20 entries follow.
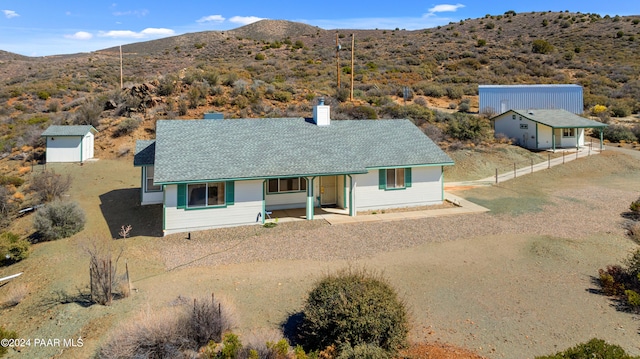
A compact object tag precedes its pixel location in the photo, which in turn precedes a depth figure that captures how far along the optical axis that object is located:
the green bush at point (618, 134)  35.62
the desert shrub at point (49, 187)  19.41
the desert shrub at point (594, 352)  6.03
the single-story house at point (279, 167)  15.35
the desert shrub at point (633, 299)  8.76
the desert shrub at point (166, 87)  37.31
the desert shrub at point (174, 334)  6.84
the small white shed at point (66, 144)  27.36
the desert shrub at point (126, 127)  31.90
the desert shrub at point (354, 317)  7.14
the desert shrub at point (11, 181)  22.98
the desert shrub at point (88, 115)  34.12
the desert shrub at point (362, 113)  35.00
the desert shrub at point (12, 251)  13.05
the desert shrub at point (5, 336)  7.65
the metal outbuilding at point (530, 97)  42.25
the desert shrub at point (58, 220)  14.85
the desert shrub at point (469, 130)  32.53
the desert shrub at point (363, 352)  6.68
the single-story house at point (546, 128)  32.03
